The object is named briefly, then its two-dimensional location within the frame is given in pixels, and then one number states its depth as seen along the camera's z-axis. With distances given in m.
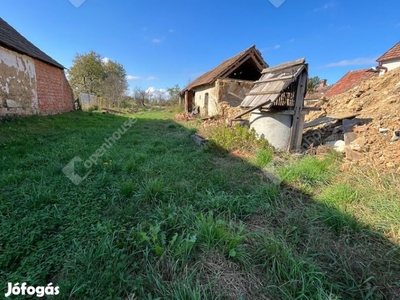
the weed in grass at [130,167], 3.68
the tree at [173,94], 31.95
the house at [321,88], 24.88
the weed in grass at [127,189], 2.84
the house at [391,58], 12.91
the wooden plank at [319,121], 5.36
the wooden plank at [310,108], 4.92
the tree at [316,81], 31.53
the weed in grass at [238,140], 5.05
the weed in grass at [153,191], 2.73
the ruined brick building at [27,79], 7.48
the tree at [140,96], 36.29
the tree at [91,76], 30.12
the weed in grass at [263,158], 4.00
